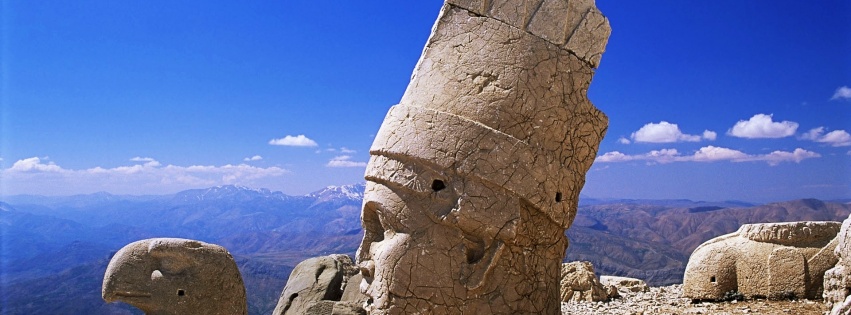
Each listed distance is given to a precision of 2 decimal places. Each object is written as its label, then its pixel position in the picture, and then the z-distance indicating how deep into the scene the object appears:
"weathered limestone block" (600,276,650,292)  11.33
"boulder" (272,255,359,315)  8.10
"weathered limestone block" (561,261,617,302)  9.87
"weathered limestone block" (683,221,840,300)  7.95
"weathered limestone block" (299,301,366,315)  6.38
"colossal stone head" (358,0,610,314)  4.20
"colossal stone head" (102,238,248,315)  5.54
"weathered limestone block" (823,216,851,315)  4.62
